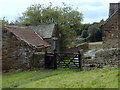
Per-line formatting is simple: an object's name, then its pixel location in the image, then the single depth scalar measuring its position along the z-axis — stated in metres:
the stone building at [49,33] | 29.42
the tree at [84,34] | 58.24
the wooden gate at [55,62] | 17.98
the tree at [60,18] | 34.84
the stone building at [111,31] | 15.66
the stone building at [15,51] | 20.06
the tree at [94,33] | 50.72
